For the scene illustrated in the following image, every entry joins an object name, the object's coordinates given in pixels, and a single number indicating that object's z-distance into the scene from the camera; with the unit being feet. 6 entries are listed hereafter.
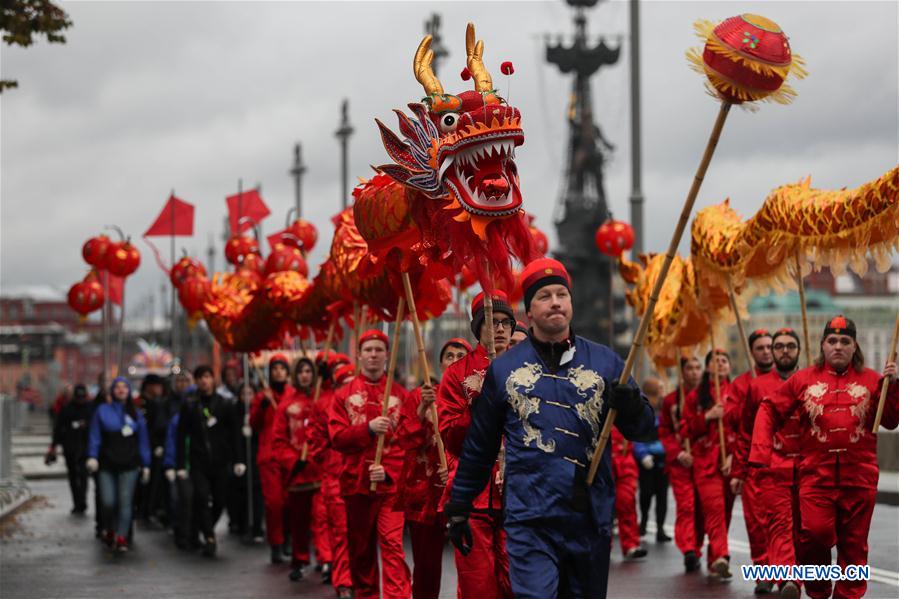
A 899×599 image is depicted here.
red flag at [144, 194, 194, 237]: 79.51
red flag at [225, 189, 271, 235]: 81.20
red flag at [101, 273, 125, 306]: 80.28
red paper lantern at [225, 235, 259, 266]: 71.51
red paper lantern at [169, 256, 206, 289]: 70.66
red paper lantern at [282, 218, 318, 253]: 72.41
